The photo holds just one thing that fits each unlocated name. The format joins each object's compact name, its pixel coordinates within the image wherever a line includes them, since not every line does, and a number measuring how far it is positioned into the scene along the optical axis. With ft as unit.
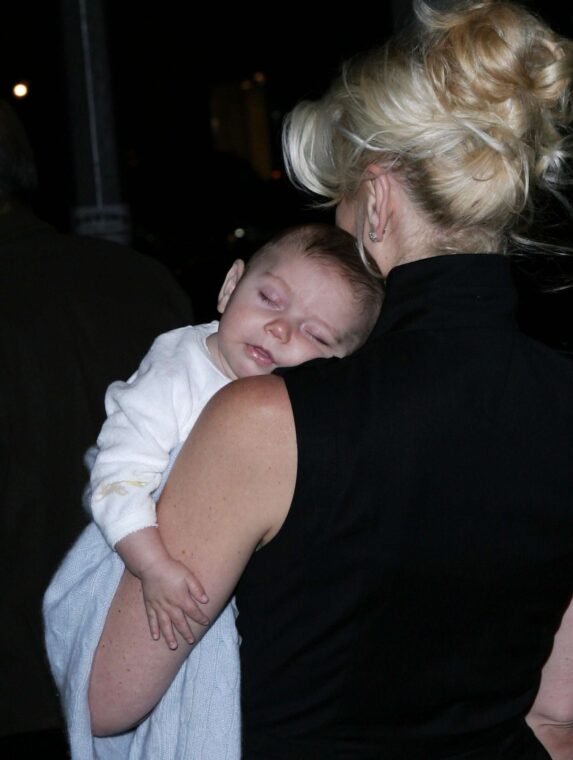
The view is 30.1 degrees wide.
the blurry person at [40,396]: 10.37
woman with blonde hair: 4.66
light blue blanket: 5.16
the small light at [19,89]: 30.76
